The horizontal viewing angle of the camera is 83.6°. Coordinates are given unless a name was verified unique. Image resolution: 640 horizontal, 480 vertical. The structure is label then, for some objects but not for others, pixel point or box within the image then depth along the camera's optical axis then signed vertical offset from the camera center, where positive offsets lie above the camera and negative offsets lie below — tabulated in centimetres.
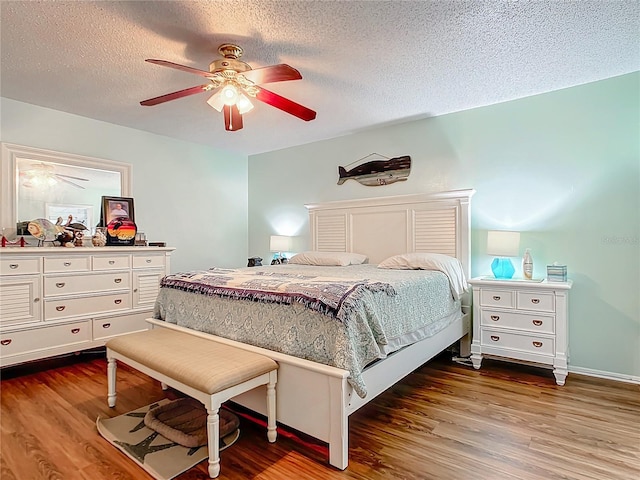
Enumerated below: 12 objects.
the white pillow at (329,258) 378 -22
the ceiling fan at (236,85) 220 +101
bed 179 -55
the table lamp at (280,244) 480 -7
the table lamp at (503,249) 305 -10
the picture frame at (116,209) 382 +34
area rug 175 -111
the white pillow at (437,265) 308 -24
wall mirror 326 +56
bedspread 183 -49
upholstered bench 169 -66
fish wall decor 401 +79
